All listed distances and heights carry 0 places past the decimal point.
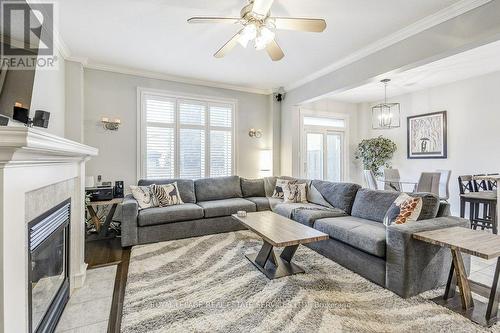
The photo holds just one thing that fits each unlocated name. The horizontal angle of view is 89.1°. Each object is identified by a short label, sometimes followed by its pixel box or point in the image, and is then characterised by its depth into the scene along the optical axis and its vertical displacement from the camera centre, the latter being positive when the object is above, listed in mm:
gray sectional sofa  2285 -699
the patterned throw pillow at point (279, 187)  4793 -419
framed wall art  5289 +666
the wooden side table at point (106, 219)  3850 -808
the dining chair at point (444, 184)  4605 -330
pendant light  4723 +964
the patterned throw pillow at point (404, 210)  2592 -469
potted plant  6180 +342
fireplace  1530 -771
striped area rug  1878 -1164
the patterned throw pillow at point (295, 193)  4439 -477
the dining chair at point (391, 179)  5289 -274
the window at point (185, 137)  4715 +572
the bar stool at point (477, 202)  3703 -558
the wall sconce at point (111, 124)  4297 +717
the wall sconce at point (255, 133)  5643 +731
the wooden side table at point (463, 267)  1867 -818
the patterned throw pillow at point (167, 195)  4082 -477
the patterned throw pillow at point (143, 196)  3934 -479
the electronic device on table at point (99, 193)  3824 -420
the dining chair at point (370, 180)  5180 -289
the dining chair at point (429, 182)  4547 -292
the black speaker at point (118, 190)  4216 -406
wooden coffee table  2447 -700
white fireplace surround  1083 -161
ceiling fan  2100 +1249
